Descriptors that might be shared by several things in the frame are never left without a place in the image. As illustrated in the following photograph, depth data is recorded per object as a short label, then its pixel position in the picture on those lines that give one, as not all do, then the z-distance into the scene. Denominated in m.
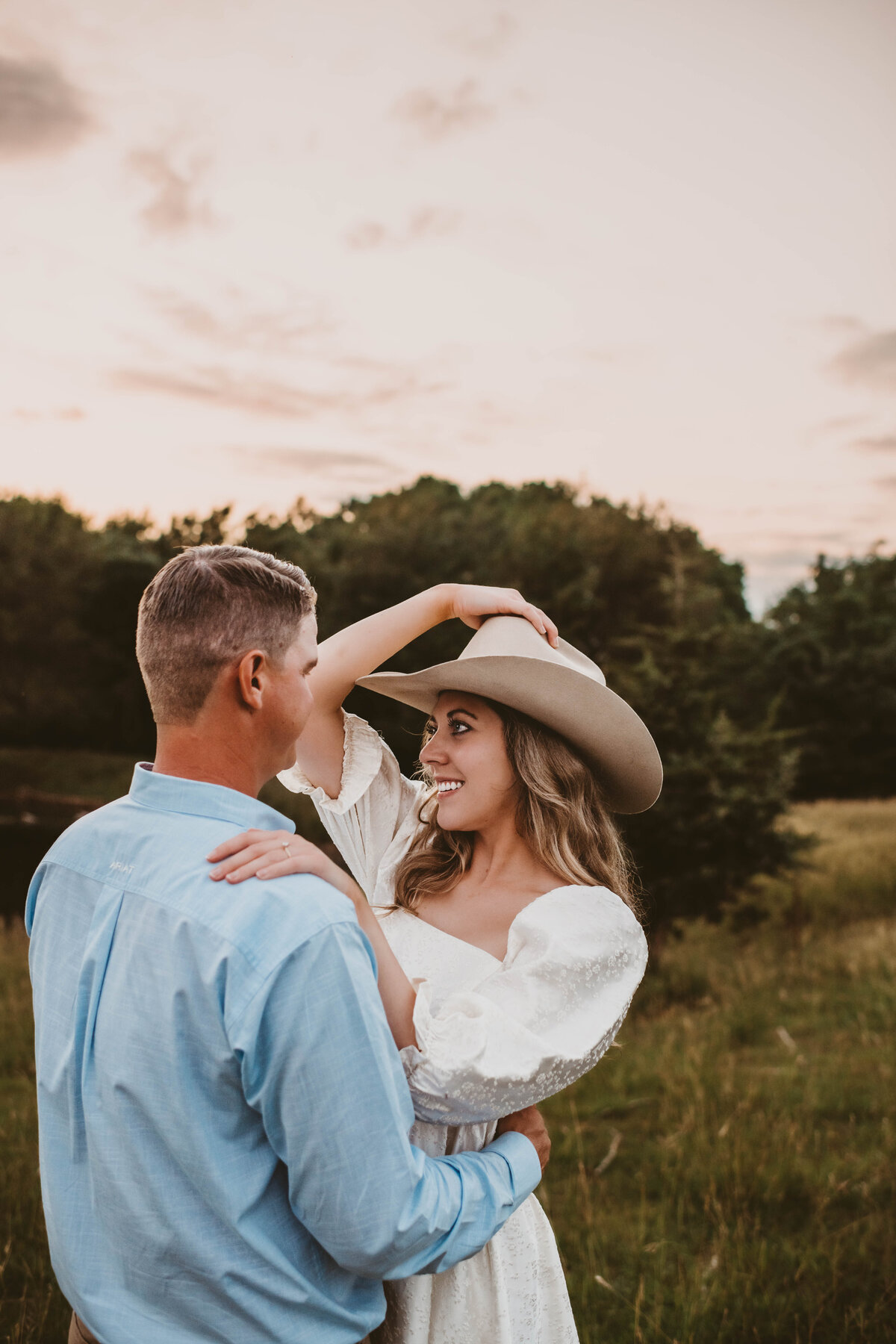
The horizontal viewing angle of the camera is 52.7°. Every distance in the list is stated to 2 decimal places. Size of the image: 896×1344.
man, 1.28
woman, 1.74
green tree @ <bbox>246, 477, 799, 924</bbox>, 9.20
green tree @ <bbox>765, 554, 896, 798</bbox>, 26.84
